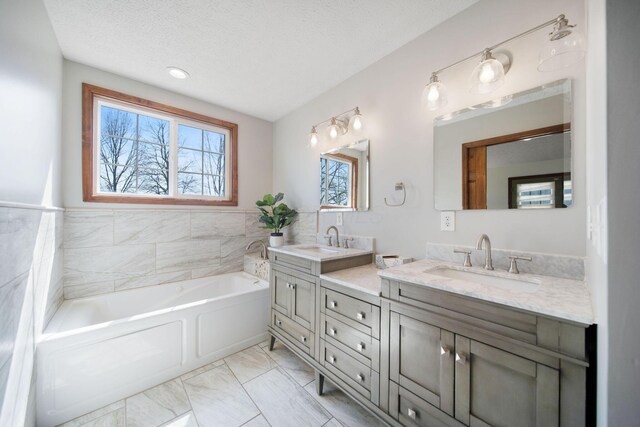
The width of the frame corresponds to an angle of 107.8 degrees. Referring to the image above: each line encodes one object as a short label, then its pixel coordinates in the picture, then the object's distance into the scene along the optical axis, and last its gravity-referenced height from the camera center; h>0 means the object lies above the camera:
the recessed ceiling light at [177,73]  2.11 +1.30
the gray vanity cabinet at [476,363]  0.74 -0.57
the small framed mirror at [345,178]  2.07 +0.35
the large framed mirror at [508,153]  1.15 +0.34
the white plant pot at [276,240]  2.58 -0.30
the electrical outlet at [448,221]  1.50 -0.05
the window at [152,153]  2.18 +0.66
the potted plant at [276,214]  2.73 -0.01
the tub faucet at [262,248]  2.83 -0.44
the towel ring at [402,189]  1.76 +0.18
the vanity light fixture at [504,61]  1.06 +0.77
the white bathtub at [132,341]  1.43 -0.95
